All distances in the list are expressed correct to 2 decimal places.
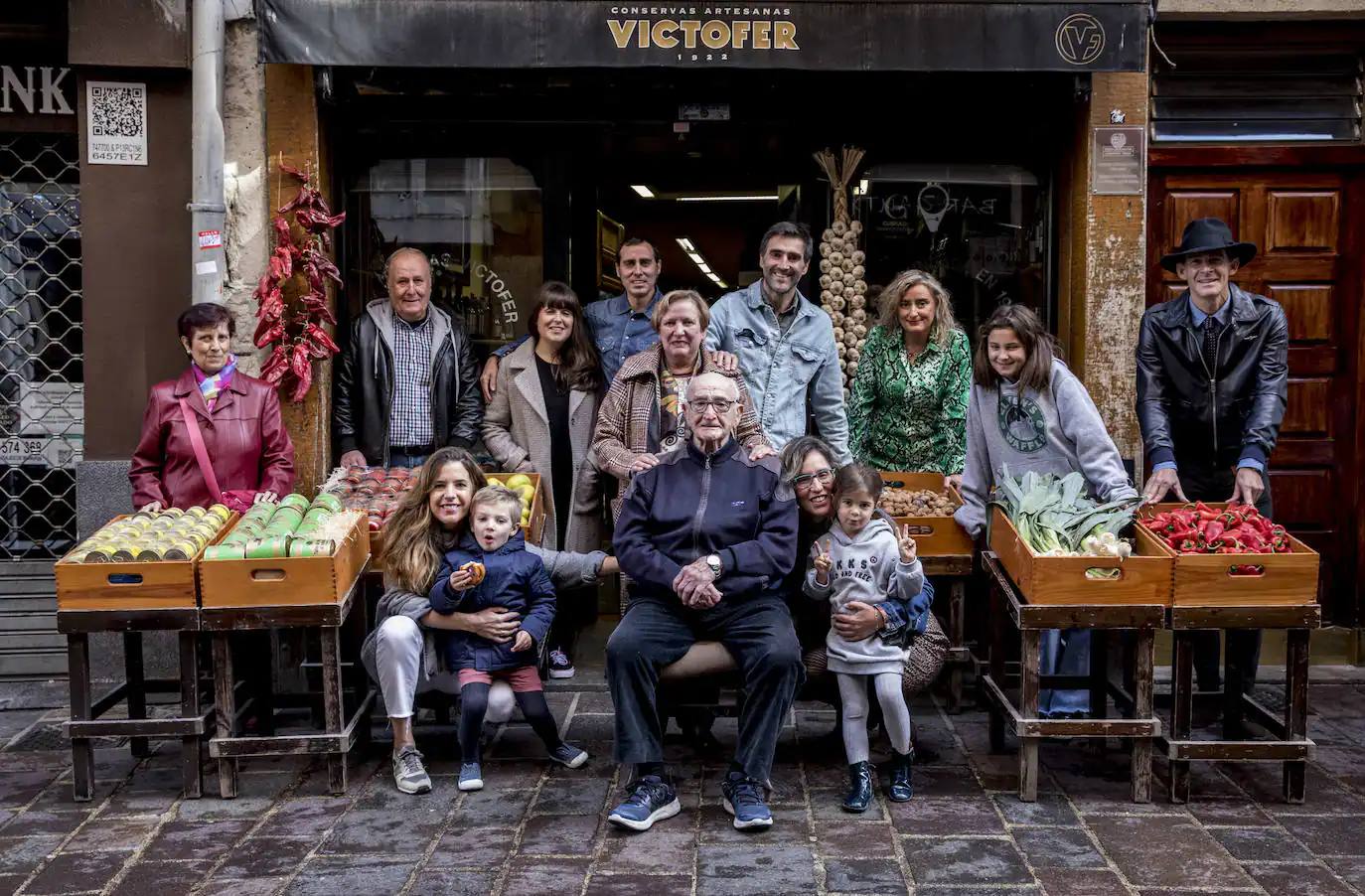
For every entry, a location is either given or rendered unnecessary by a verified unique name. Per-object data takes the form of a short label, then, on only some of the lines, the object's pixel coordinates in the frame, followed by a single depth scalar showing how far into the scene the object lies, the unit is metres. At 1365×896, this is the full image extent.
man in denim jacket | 6.77
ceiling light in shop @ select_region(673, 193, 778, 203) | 8.45
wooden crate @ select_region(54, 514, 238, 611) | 5.45
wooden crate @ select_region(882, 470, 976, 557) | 6.56
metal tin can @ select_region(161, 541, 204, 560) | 5.49
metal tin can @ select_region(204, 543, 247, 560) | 5.50
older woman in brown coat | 6.23
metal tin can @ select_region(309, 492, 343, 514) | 6.30
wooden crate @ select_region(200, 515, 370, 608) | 5.50
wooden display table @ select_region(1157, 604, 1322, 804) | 5.40
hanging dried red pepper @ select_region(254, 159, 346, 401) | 7.28
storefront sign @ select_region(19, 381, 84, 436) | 7.78
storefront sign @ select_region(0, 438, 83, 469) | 7.79
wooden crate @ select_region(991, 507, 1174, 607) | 5.41
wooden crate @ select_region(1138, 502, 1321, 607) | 5.37
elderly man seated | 5.34
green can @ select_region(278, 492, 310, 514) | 6.25
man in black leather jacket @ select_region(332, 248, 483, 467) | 7.34
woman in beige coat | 7.12
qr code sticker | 7.26
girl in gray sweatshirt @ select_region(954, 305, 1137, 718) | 6.09
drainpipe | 7.11
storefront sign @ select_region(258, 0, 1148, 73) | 6.92
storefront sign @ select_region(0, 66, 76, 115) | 7.57
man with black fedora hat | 6.34
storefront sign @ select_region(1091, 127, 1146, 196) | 7.55
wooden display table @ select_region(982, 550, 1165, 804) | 5.43
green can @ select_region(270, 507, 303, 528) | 5.94
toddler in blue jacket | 5.64
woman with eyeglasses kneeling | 5.51
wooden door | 7.79
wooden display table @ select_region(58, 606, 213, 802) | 5.48
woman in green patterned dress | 6.93
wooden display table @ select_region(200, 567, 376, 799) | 5.52
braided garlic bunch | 8.03
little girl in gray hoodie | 5.47
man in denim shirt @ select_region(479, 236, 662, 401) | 7.24
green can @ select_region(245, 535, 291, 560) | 5.52
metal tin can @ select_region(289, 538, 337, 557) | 5.52
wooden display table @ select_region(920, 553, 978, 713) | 6.59
